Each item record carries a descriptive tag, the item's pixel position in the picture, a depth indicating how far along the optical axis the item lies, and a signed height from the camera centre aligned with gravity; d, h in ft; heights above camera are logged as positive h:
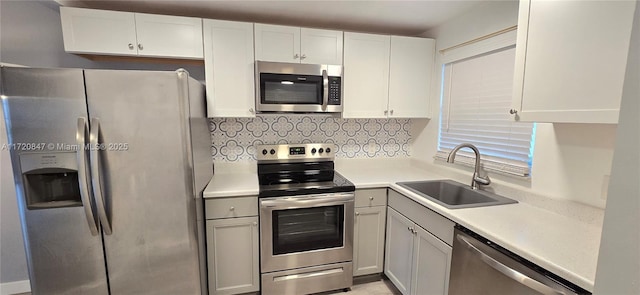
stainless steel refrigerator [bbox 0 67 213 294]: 4.56 -1.09
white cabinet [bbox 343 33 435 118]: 7.59 +1.29
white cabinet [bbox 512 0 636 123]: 3.27 +0.84
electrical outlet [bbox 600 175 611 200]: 4.29 -1.11
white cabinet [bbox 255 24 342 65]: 6.89 +1.98
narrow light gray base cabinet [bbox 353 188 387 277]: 7.00 -3.02
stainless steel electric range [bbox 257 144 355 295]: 6.32 -2.91
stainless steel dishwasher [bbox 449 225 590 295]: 3.33 -2.17
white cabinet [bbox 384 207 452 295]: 5.20 -3.12
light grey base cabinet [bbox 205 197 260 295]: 6.16 -3.07
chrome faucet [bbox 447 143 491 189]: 6.00 -1.34
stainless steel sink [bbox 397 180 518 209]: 5.91 -1.81
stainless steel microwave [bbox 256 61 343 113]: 6.77 +0.82
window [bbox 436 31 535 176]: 5.80 +0.27
